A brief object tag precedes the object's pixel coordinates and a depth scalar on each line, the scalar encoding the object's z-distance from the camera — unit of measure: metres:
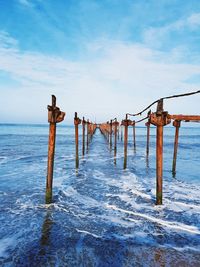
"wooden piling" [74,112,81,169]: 12.73
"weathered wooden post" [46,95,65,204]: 6.05
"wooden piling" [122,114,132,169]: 12.20
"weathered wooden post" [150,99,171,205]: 5.91
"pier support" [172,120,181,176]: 10.78
